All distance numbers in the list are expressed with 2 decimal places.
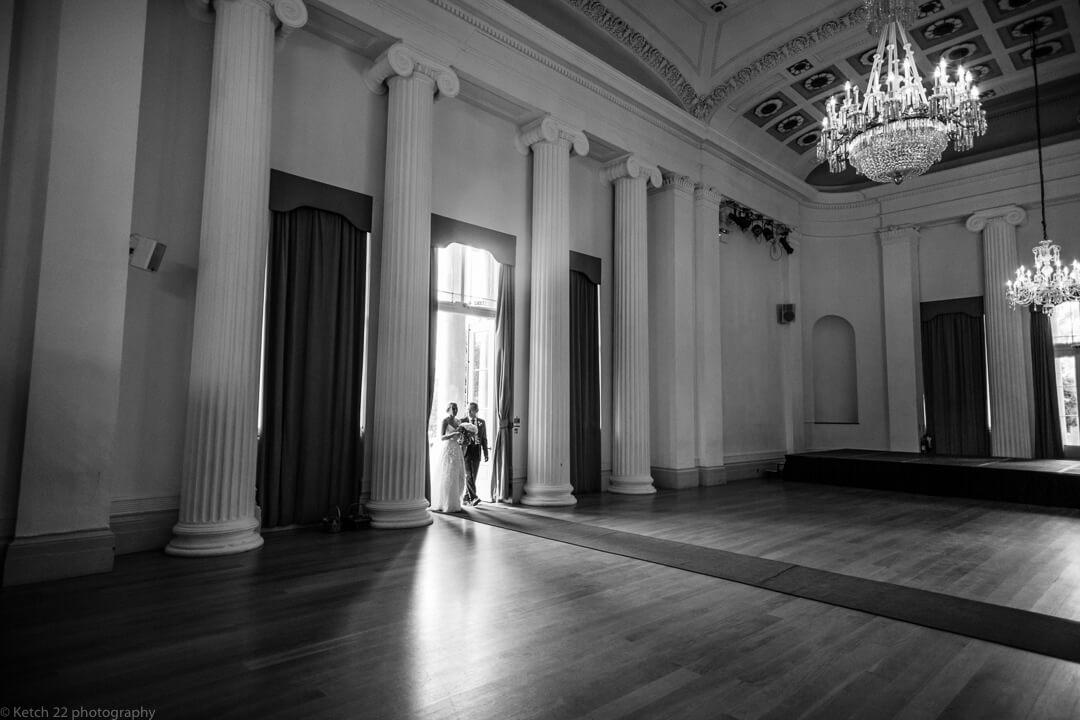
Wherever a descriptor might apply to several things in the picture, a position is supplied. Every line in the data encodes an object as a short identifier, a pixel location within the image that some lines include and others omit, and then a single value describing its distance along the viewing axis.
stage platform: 8.02
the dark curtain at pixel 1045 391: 9.95
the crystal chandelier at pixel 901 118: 5.56
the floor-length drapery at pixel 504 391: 7.46
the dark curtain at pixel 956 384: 10.73
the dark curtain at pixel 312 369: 5.52
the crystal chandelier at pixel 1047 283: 8.32
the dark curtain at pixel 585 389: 8.29
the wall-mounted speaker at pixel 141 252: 4.60
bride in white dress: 6.72
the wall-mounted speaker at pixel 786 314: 11.80
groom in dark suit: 7.07
